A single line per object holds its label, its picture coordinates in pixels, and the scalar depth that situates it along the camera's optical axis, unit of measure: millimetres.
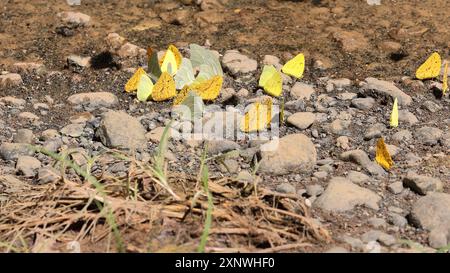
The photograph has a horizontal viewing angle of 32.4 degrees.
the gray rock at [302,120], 3291
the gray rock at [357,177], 2859
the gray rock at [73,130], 3257
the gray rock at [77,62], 3781
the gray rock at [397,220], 2555
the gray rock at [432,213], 2521
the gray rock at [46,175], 2835
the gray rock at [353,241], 2356
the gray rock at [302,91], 3553
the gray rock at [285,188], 2727
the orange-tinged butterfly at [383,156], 2973
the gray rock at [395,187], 2781
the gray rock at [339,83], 3623
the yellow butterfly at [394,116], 3281
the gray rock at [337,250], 2299
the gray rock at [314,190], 2748
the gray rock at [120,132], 3105
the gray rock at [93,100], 3502
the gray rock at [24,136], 3205
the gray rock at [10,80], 3656
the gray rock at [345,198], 2631
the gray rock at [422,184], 2754
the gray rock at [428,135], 3175
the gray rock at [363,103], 3451
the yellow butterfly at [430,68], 3574
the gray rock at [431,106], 3438
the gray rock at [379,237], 2398
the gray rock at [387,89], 3473
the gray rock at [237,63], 3722
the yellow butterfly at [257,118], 3252
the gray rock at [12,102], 3516
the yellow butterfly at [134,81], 3561
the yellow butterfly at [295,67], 3676
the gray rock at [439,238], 2436
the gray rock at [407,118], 3338
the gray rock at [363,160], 2943
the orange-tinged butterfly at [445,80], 3489
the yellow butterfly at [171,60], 3586
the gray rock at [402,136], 3199
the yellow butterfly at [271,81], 3512
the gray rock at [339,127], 3264
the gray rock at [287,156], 2918
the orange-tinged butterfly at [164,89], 3441
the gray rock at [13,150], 3100
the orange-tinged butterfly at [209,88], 3436
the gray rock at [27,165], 2971
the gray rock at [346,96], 3531
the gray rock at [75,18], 4078
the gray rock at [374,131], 3213
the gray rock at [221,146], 3104
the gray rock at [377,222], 2533
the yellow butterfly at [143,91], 3508
